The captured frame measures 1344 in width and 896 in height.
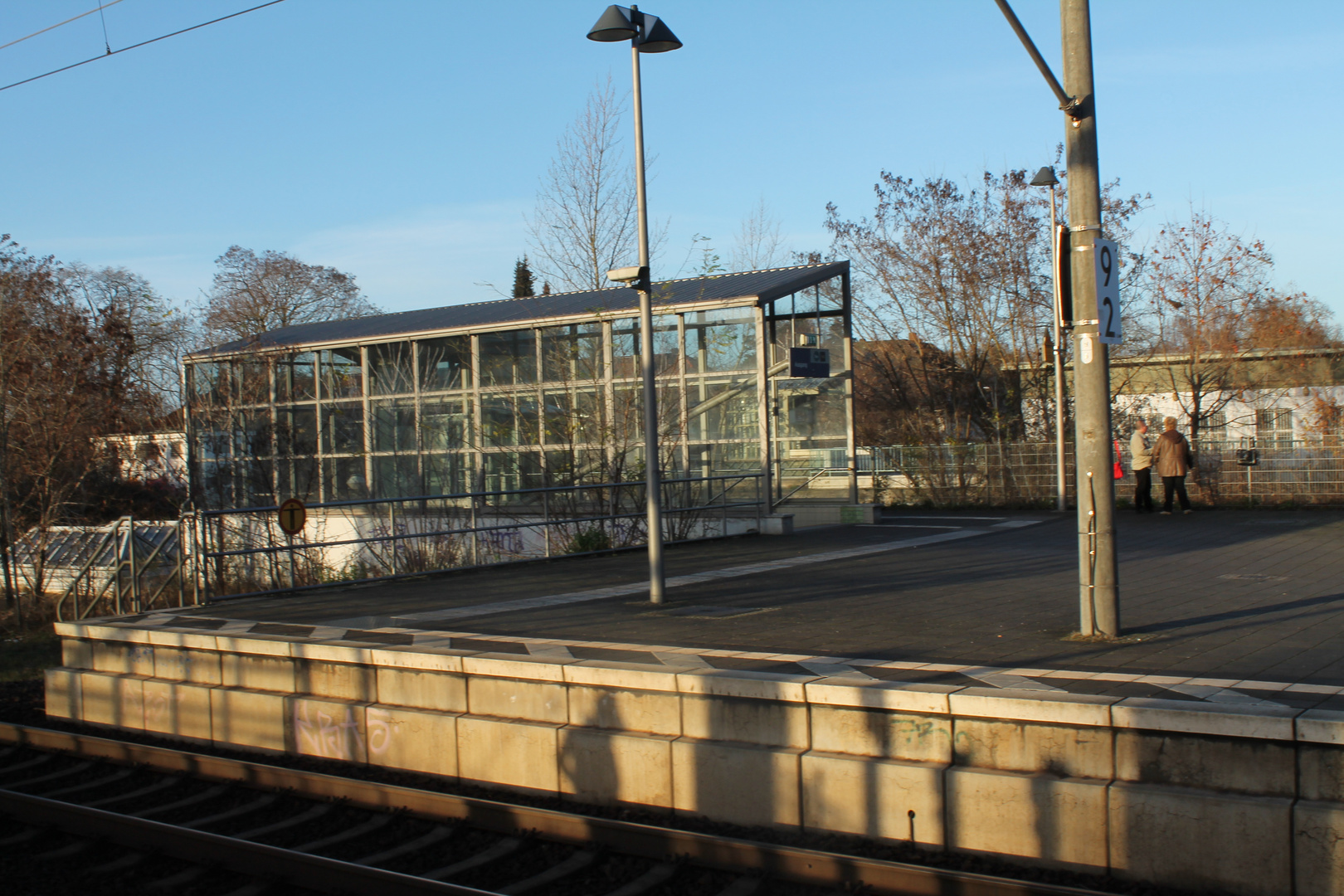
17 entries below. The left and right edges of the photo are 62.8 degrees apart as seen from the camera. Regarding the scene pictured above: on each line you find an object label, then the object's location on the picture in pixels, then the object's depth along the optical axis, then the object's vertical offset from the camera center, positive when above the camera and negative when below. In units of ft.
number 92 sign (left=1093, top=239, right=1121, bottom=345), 25.29 +3.35
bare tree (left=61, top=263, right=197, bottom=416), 88.28 +13.40
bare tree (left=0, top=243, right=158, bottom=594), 67.72 +4.75
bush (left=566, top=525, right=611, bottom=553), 52.65 -4.15
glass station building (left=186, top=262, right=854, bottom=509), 63.36 +3.81
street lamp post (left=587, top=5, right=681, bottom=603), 34.35 +6.60
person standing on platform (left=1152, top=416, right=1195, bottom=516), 65.72 -1.70
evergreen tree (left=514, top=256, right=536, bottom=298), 267.59 +43.57
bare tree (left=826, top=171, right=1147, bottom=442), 96.12 +11.47
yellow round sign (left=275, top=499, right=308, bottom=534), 38.65 -1.77
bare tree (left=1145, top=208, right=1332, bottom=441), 87.71 +8.02
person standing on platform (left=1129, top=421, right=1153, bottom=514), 66.95 -2.13
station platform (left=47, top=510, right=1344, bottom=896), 16.62 -4.91
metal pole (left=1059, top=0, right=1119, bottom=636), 25.23 +1.92
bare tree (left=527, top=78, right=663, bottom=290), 76.33 +13.57
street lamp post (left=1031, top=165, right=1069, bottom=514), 73.51 +2.03
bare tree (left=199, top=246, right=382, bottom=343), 163.94 +27.39
